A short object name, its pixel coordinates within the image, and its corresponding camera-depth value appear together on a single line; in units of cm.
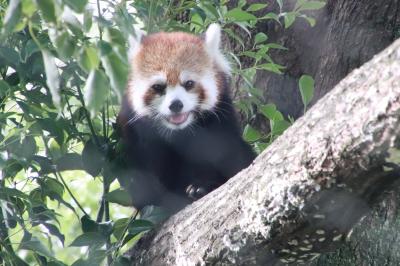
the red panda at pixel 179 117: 770
